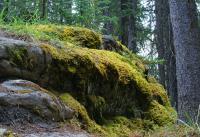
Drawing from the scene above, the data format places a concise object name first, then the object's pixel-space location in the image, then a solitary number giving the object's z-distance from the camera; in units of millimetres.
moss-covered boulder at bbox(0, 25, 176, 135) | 5922
